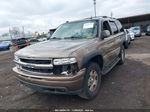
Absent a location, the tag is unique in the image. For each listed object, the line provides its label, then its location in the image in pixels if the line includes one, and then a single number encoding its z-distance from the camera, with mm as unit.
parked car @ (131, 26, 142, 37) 20800
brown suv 2475
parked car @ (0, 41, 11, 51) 22359
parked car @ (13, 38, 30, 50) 17856
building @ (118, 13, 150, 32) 30983
